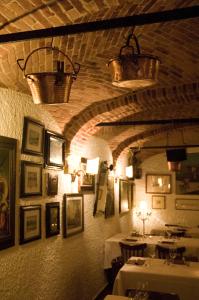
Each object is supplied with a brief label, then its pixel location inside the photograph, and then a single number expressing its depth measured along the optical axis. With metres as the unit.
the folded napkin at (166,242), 7.42
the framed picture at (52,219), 4.67
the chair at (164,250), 6.70
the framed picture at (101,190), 6.89
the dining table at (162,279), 4.54
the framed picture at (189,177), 10.97
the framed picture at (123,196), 9.20
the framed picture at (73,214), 5.29
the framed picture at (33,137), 4.15
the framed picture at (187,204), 10.88
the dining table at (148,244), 7.25
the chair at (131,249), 6.90
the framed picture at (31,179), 4.08
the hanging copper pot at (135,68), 2.54
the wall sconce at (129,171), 9.35
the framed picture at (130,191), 10.48
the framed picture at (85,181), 6.16
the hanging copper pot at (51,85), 2.83
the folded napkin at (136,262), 5.19
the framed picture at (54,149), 4.71
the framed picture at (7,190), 3.64
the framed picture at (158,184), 11.20
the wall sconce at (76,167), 5.48
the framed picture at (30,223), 4.02
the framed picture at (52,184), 4.75
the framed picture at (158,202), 11.20
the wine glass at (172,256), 5.40
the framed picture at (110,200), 7.85
